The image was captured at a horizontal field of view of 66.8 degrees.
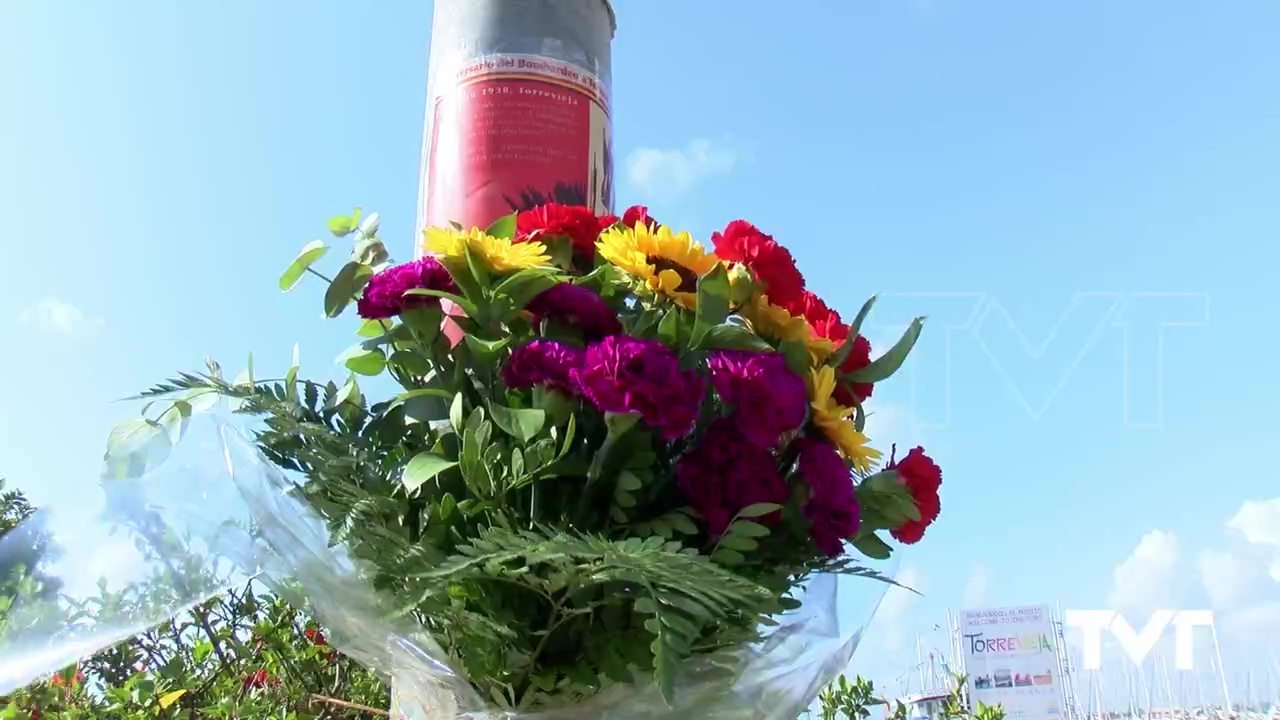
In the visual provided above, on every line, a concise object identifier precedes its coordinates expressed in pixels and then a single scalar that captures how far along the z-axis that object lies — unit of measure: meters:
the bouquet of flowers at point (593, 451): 0.89
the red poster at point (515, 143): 1.71
